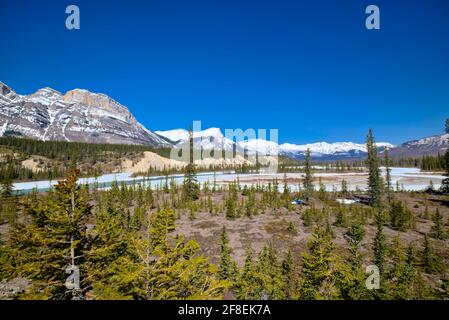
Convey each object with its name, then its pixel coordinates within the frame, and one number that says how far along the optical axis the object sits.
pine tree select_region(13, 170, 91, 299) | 10.63
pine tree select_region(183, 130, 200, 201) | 67.56
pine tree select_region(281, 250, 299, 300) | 22.86
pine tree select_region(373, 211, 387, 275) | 22.36
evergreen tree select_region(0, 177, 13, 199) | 64.43
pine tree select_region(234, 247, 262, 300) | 18.00
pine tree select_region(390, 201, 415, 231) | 43.41
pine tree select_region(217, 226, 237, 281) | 21.88
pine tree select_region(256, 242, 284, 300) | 18.61
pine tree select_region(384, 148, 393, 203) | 67.99
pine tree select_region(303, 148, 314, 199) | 62.60
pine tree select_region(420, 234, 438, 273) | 27.78
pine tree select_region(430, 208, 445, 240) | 38.40
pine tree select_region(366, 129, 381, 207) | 60.53
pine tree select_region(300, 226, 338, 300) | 14.79
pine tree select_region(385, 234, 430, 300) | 16.02
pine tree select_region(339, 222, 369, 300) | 14.70
